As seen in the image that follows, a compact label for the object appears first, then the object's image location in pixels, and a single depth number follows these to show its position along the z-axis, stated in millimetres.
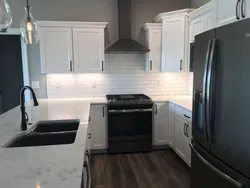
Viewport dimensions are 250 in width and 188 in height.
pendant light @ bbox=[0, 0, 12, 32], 1758
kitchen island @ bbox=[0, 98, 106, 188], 964
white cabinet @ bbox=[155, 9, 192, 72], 3402
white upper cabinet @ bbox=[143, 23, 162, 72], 3662
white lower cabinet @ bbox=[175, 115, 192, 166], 2916
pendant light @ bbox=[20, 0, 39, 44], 2270
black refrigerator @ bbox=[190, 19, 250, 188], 1438
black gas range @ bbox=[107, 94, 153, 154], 3475
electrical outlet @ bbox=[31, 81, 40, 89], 3850
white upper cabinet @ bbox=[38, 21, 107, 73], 3477
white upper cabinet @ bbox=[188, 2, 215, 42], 2651
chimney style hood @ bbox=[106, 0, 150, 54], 3539
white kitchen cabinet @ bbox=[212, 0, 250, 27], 1886
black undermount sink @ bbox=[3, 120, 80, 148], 1709
